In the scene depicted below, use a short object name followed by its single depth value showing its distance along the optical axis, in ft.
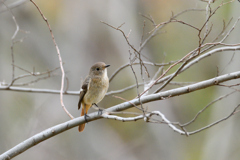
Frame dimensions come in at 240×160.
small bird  33.73
